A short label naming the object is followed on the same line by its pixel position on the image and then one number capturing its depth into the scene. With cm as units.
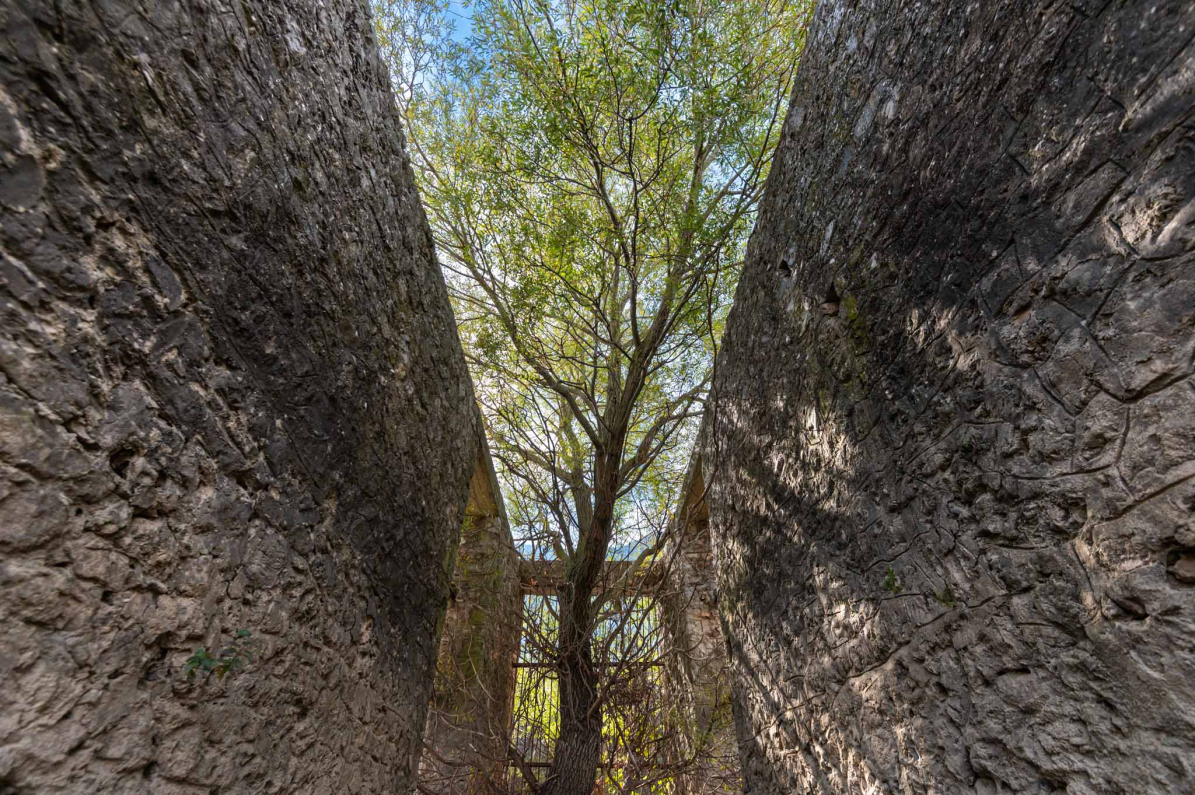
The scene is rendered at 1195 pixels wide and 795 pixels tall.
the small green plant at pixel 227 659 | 124
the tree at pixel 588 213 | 364
